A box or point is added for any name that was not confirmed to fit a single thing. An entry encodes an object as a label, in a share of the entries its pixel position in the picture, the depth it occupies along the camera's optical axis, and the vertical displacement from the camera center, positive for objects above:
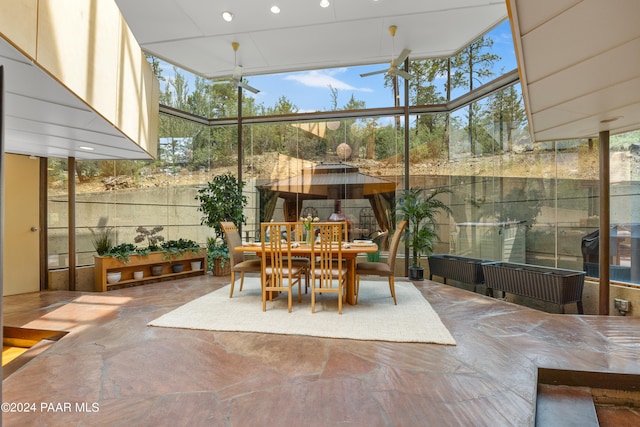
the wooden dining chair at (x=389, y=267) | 4.22 -0.68
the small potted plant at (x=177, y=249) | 6.05 -0.59
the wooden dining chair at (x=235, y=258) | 4.59 -0.62
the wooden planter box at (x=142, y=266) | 5.24 -0.86
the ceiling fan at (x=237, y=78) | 5.71 +2.43
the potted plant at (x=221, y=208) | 6.40 +0.17
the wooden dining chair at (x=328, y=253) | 3.73 -0.44
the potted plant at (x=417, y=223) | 5.69 -0.14
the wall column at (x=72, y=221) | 5.29 -0.05
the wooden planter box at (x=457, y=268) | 5.23 -0.90
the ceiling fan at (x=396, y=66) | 5.05 +2.39
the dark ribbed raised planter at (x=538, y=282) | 3.98 -0.88
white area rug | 3.16 -1.12
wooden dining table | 3.95 -0.44
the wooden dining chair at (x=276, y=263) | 3.87 -0.56
